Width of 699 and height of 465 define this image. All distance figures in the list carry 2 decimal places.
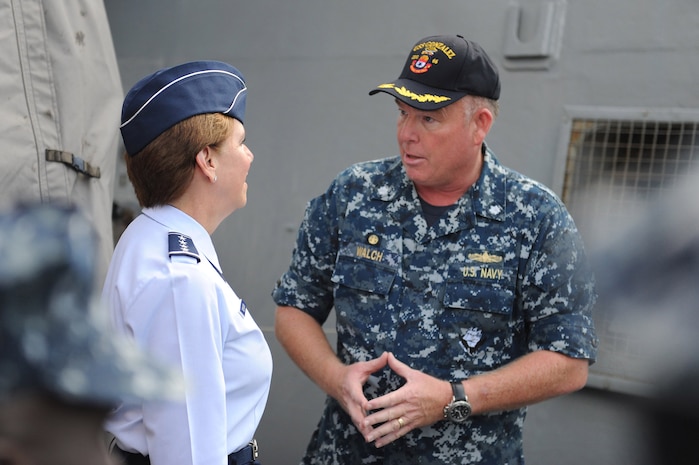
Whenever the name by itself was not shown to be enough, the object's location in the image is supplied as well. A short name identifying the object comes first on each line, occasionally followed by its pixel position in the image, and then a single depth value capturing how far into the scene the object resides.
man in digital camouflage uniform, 1.98
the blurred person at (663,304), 1.99
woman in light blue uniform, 1.38
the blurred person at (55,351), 0.62
